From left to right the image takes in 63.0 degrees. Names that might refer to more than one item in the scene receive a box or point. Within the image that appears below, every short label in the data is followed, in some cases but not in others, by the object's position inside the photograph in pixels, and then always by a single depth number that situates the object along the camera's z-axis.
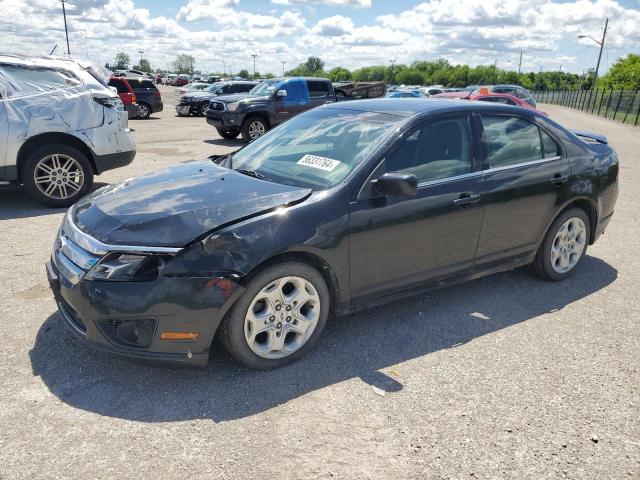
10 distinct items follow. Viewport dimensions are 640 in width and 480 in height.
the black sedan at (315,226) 2.87
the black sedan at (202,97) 22.56
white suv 6.52
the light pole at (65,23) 61.83
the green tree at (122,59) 140.15
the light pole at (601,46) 45.80
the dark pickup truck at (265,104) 14.04
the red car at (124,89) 18.14
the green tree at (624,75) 46.59
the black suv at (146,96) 21.31
